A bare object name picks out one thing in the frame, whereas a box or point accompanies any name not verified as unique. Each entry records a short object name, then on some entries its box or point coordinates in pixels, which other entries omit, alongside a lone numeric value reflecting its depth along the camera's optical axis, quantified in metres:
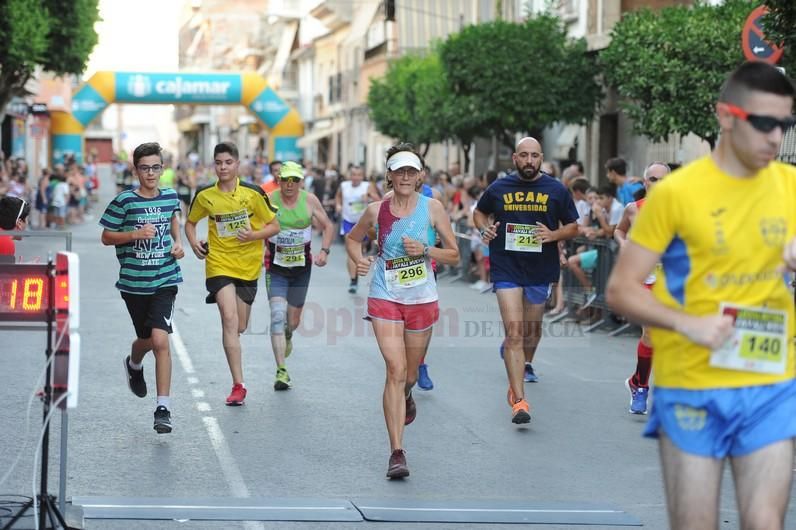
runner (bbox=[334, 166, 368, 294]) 23.53
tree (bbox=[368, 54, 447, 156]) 38.19
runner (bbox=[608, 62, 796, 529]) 4.50
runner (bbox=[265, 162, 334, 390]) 11.63
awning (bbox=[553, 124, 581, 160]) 33.47
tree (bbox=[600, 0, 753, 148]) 20.55
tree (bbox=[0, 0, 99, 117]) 34.22
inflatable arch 46.69
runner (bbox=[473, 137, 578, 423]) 10.16
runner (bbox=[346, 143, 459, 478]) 8.34
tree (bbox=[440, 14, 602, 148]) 28.94
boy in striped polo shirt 9.41
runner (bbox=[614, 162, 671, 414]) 10.34
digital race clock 6.29
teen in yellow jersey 10.63
